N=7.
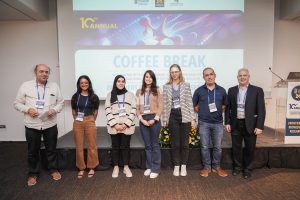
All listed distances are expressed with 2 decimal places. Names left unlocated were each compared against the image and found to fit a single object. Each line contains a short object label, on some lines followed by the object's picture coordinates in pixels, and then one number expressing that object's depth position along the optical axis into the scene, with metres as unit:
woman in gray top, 2.85
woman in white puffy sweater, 2.85
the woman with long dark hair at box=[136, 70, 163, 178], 2.85
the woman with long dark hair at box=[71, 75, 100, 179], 2.87
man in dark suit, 2.78
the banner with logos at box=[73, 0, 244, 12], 4.03
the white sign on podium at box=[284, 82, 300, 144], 3.18
